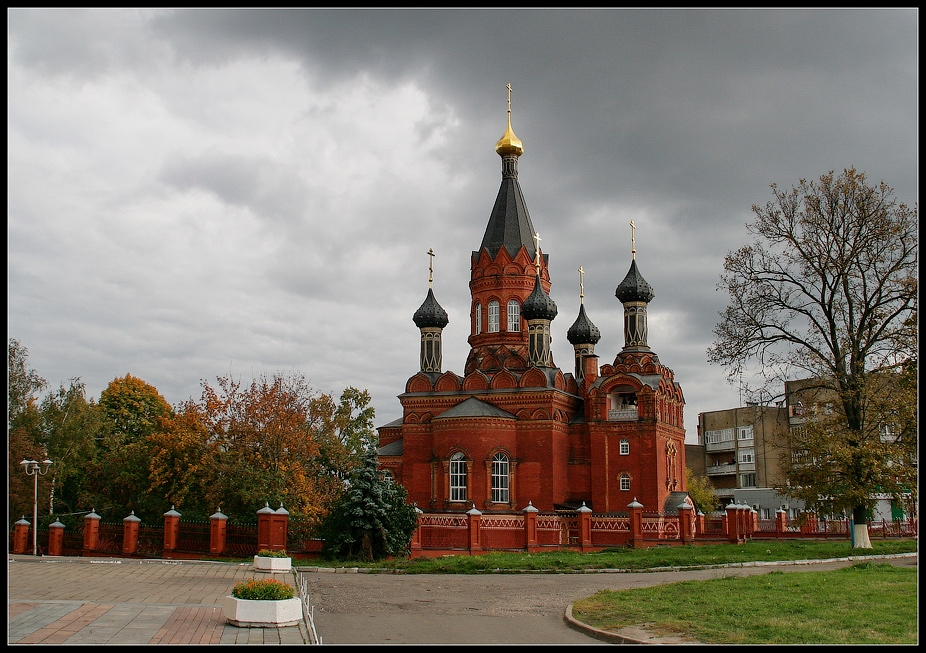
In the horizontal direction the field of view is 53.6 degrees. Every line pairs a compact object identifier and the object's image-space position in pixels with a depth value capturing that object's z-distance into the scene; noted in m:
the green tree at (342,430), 33.44
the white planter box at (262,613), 12.12
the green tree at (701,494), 52.19
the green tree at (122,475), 33.88
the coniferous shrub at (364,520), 26.47
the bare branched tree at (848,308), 24.72
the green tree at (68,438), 38.69
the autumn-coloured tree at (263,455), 29.31
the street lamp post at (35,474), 25.91
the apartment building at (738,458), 59.81
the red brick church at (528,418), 37.88
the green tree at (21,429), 33.69
